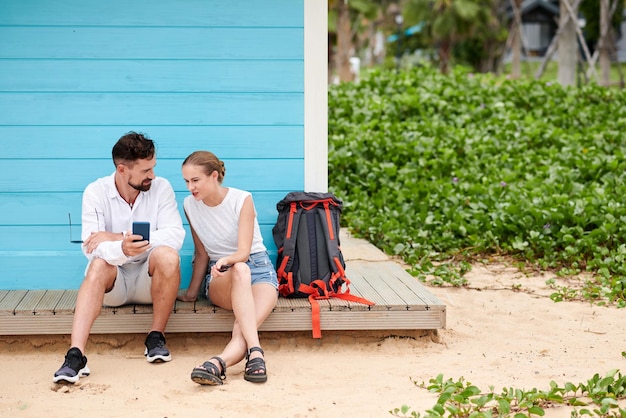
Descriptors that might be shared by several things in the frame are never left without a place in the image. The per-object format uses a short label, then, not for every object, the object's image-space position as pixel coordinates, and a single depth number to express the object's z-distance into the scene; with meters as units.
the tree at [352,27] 25.87
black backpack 4.50
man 3.98
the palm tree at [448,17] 33.09
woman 3.97
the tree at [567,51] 16.17
